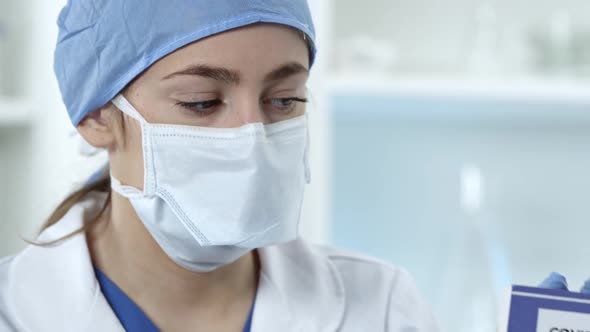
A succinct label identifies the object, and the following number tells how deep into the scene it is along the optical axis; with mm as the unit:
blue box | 848
